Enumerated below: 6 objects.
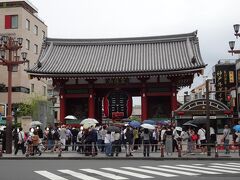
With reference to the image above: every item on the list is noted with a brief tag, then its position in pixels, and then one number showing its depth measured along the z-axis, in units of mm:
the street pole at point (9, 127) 25594
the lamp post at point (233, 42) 19500
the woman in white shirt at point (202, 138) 25438
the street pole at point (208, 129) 23256
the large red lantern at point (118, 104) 32812
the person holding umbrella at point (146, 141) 23312
